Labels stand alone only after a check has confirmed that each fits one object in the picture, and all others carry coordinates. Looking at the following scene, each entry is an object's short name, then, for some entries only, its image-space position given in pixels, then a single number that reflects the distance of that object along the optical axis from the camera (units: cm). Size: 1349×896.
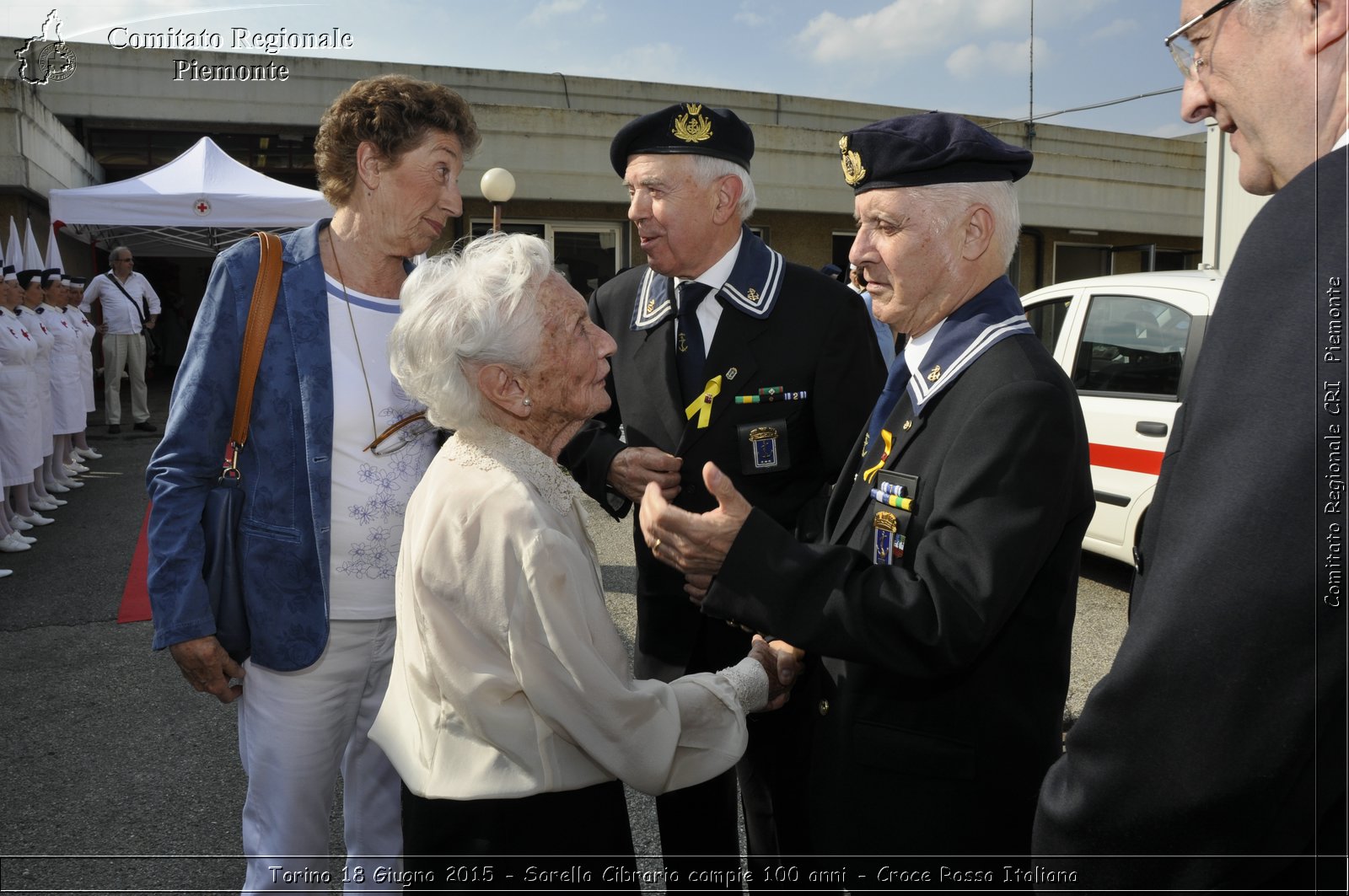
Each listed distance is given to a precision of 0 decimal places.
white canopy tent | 1118
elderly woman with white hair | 160
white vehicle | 540
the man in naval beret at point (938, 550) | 159
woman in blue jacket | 220
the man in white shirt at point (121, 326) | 1295
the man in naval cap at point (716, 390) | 254
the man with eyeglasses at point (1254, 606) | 91
